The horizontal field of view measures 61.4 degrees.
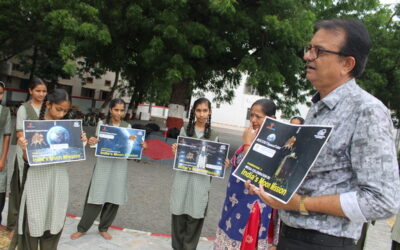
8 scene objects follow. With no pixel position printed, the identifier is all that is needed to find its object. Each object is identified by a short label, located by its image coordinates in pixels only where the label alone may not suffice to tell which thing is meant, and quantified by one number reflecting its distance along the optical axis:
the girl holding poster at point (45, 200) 3.07
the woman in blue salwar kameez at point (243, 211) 3.02
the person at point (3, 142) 4.05
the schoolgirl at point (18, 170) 4.00
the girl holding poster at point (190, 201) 3.89
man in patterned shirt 1.32
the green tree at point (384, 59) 13.93
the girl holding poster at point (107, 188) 4.22
